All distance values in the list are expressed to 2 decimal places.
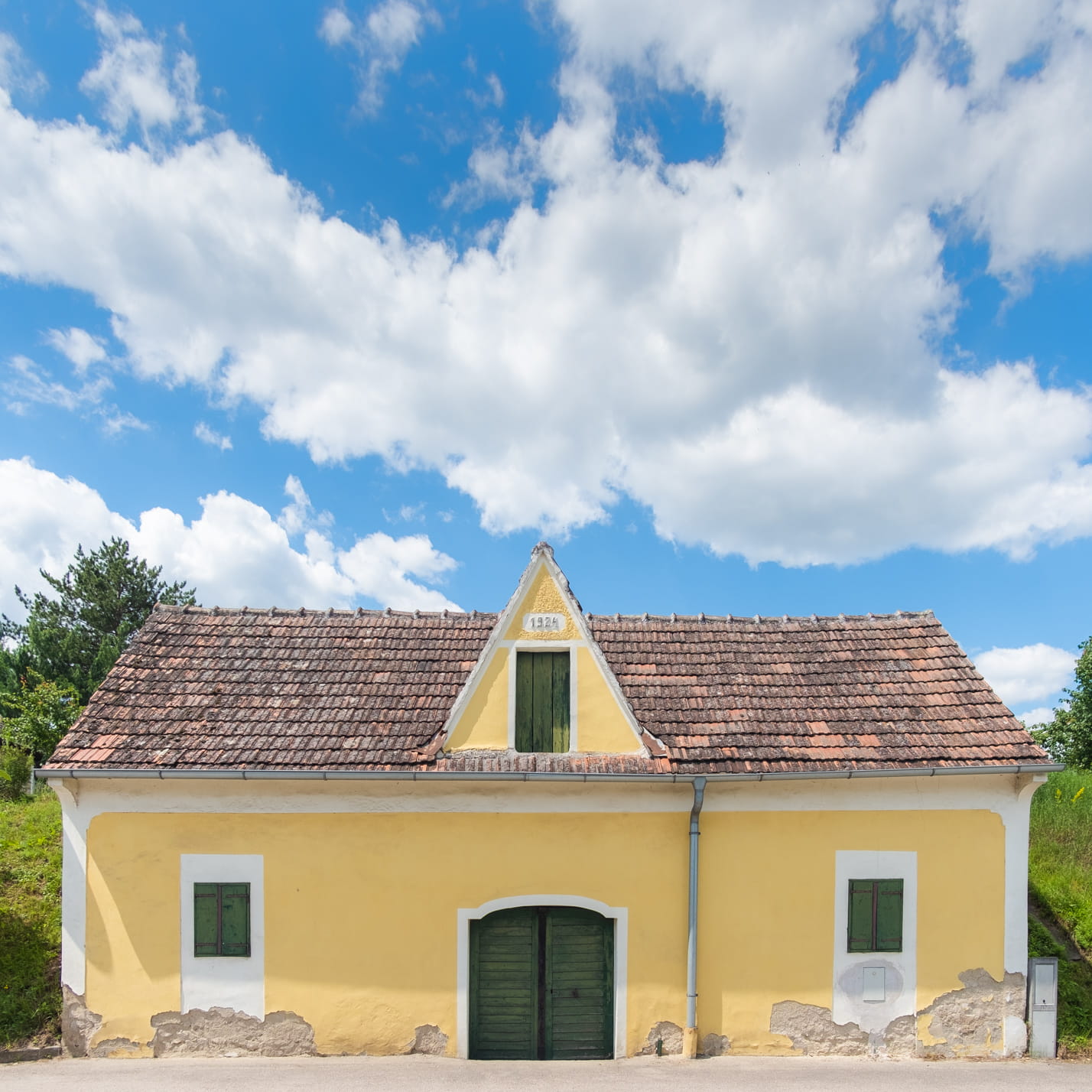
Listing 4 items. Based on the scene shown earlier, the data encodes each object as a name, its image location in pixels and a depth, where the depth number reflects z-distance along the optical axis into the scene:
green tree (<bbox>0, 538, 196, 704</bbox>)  29.12
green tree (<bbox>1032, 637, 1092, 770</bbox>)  26.02
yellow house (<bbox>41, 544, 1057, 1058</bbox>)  9.12
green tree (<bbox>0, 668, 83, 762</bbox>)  19.61
